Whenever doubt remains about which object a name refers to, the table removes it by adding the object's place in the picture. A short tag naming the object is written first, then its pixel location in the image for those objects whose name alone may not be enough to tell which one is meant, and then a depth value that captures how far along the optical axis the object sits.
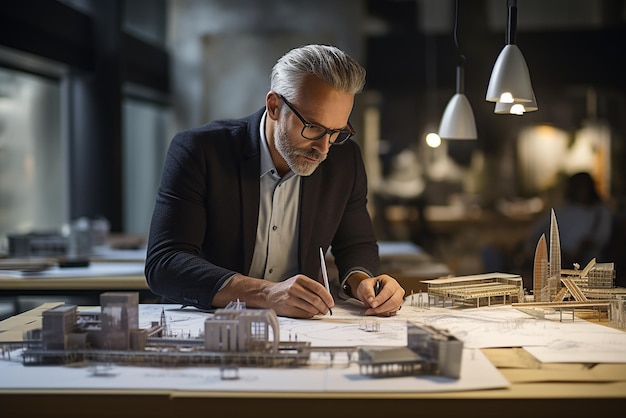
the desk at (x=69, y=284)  3.92
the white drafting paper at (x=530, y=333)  2.04
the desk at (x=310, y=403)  1.62
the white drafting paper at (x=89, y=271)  4.17
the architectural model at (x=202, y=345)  1.81
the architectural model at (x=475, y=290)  2.79
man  2.60
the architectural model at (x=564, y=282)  2.72
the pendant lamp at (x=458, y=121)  3.45
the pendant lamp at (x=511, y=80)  2.81
